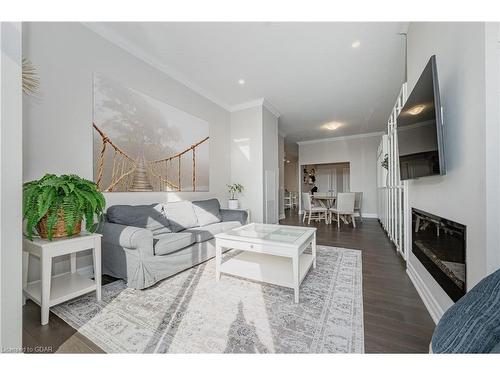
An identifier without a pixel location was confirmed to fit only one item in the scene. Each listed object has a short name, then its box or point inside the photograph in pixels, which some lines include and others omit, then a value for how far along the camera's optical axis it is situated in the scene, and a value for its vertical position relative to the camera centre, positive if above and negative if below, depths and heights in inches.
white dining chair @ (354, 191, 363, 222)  233.6 -16.6
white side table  55.9 -27.8
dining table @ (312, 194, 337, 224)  244.9 -12.3
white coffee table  71.0 -28.0
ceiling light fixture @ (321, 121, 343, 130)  229.1 +74.7
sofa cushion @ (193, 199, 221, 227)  124.5 -15.5
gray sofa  74.8 -22.7
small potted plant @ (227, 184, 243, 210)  170.1 -2.5
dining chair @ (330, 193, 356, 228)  200.4 -15.3
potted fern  55.6 -4.6
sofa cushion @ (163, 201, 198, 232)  107.4 -15.2
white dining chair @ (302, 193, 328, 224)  217.7 -21.3
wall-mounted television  50.3 +17.8
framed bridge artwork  93.7 +26.0
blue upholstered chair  21.9 -15.9
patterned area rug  48.3 -38.0
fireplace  47.0 -18.3
